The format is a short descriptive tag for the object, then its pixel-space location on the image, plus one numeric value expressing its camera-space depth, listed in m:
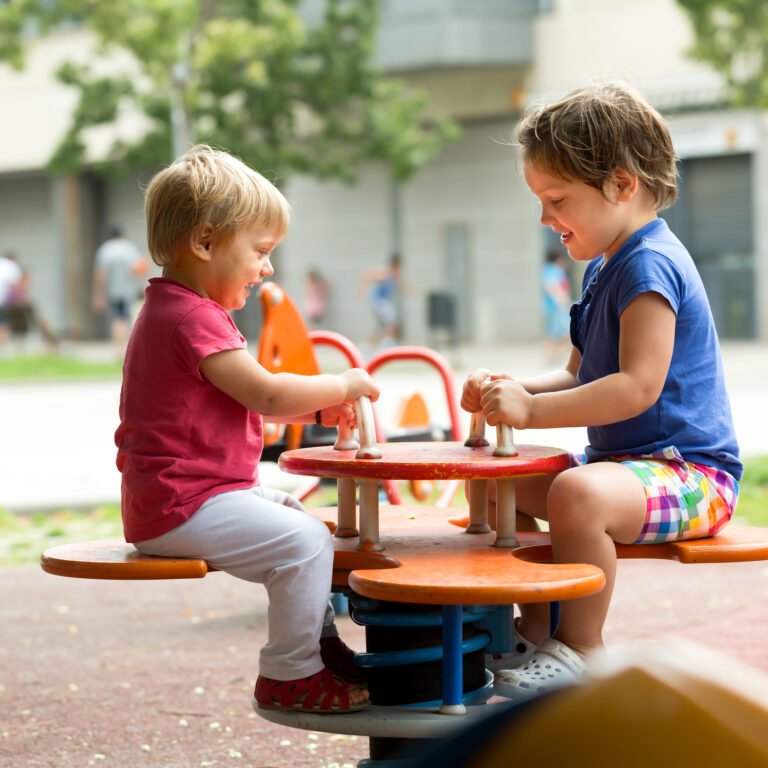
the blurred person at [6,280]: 24.98
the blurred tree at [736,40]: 19.00
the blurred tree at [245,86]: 22.16
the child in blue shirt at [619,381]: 2.84
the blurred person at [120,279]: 21.95
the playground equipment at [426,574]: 2.62
